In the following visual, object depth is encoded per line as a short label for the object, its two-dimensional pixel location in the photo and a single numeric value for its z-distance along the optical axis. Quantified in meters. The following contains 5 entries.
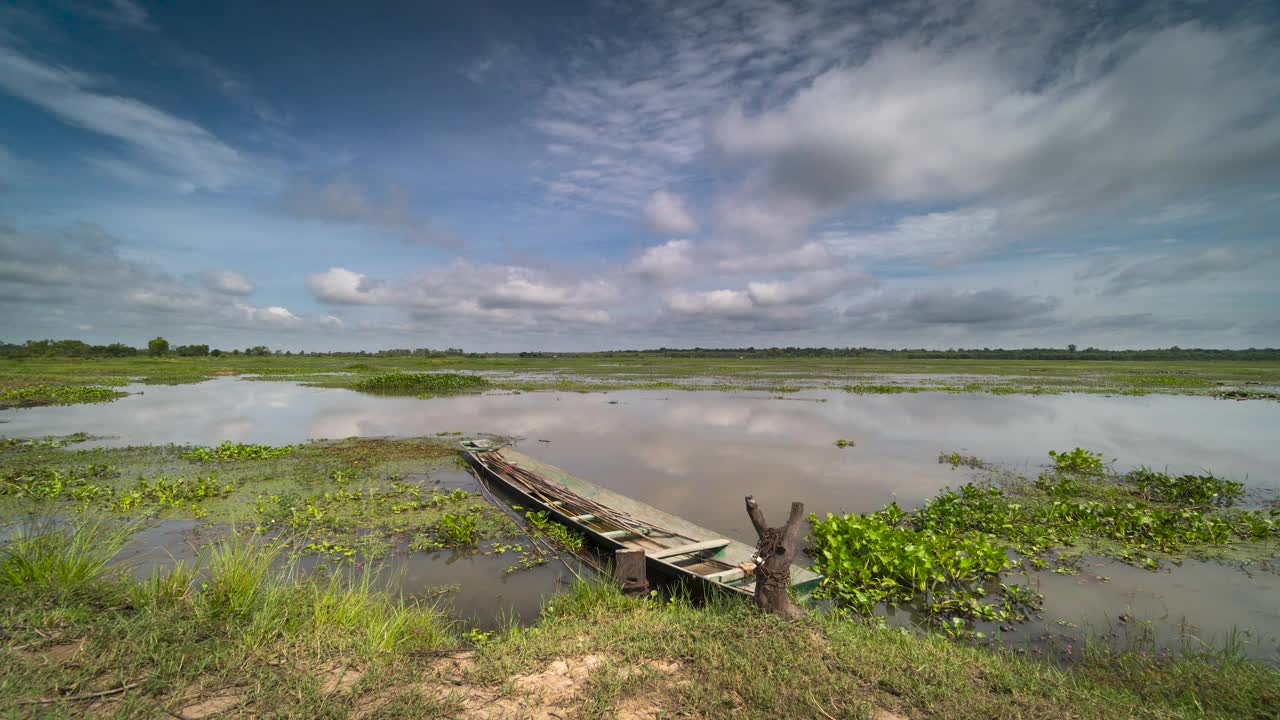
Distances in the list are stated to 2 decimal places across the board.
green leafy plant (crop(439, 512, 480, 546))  8.02
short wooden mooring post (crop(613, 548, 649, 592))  5.69
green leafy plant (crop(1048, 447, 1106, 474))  12.48
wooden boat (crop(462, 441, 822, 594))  5.88
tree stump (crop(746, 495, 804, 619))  4.67
